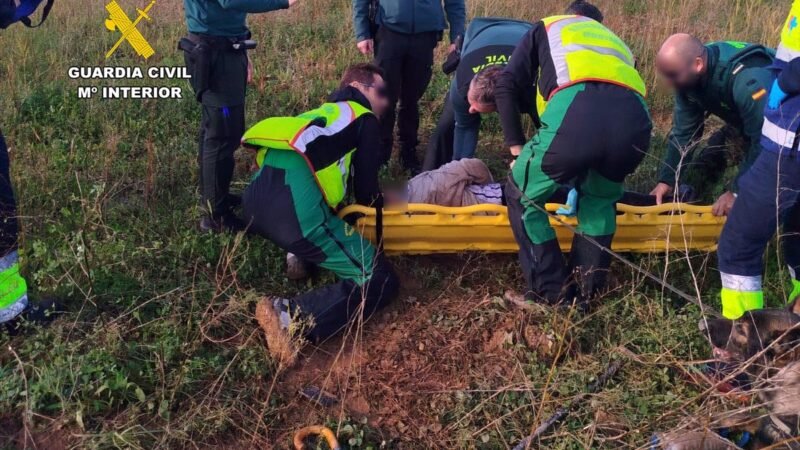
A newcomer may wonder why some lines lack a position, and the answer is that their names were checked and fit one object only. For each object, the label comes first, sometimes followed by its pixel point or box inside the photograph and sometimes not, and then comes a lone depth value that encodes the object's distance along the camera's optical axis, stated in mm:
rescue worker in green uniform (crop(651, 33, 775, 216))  3920
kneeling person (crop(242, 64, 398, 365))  3682
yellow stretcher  4039
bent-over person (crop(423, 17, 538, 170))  4418
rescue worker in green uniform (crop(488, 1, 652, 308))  3436
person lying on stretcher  4340
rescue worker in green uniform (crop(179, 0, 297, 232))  4156
